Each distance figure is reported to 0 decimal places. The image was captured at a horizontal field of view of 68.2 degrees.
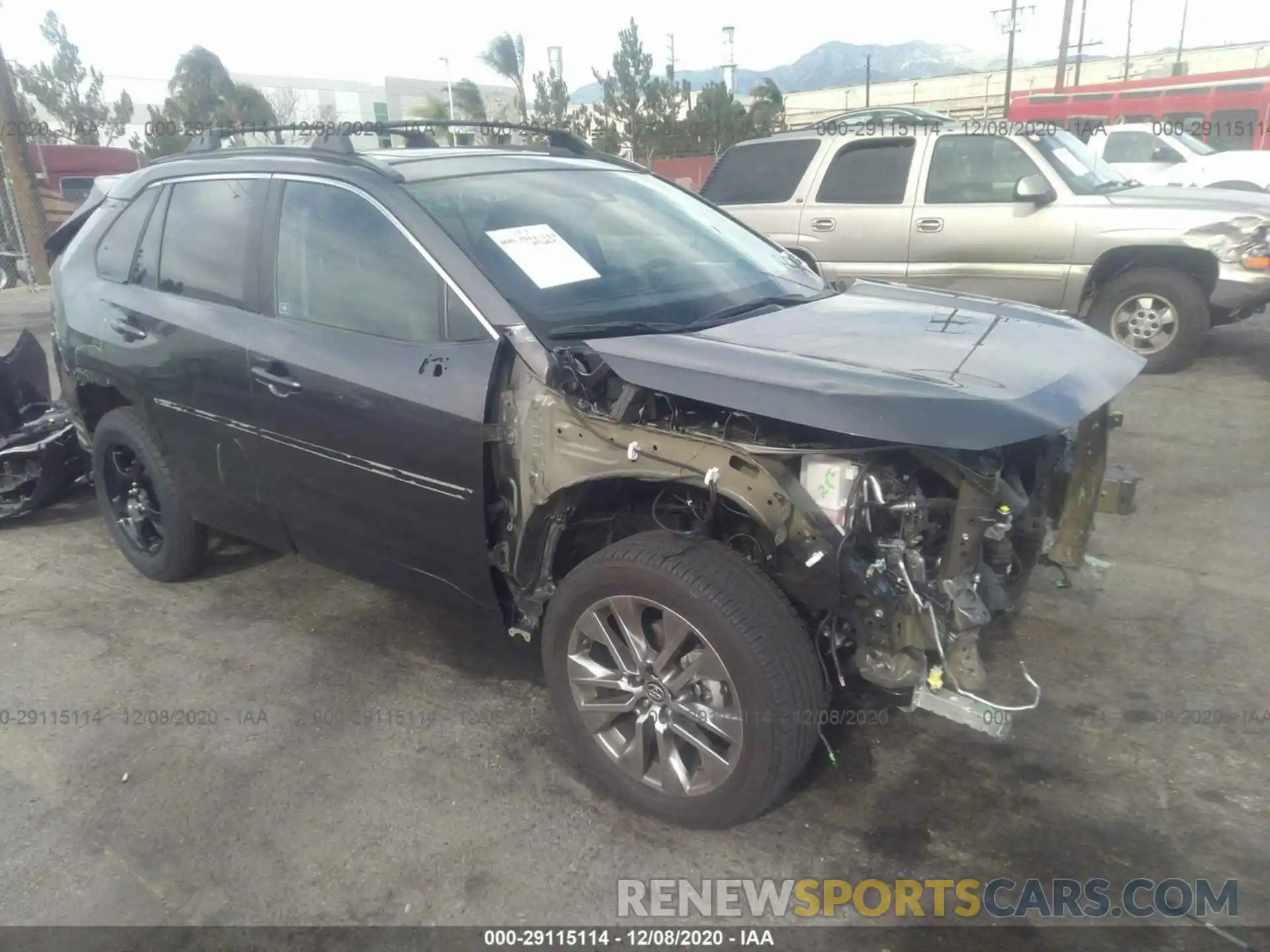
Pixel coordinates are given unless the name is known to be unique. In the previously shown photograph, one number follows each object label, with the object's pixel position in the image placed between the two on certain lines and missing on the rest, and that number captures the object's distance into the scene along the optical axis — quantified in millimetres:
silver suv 7145
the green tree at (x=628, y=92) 26625
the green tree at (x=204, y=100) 27031
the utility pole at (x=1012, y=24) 41562
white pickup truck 14312
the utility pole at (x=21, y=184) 15414
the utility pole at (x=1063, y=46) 34062
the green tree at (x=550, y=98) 30172
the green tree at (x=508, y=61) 35656
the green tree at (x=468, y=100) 34312
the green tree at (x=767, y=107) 26109
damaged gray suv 2535
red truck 16984
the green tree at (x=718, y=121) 25406
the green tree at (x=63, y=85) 28094
